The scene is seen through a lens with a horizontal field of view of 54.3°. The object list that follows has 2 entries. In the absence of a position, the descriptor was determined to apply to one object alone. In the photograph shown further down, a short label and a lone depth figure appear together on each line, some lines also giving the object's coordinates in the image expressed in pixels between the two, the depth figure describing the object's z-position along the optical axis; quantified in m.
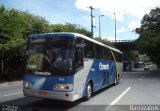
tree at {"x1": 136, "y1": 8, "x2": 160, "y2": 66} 26.13
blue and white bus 5.96
